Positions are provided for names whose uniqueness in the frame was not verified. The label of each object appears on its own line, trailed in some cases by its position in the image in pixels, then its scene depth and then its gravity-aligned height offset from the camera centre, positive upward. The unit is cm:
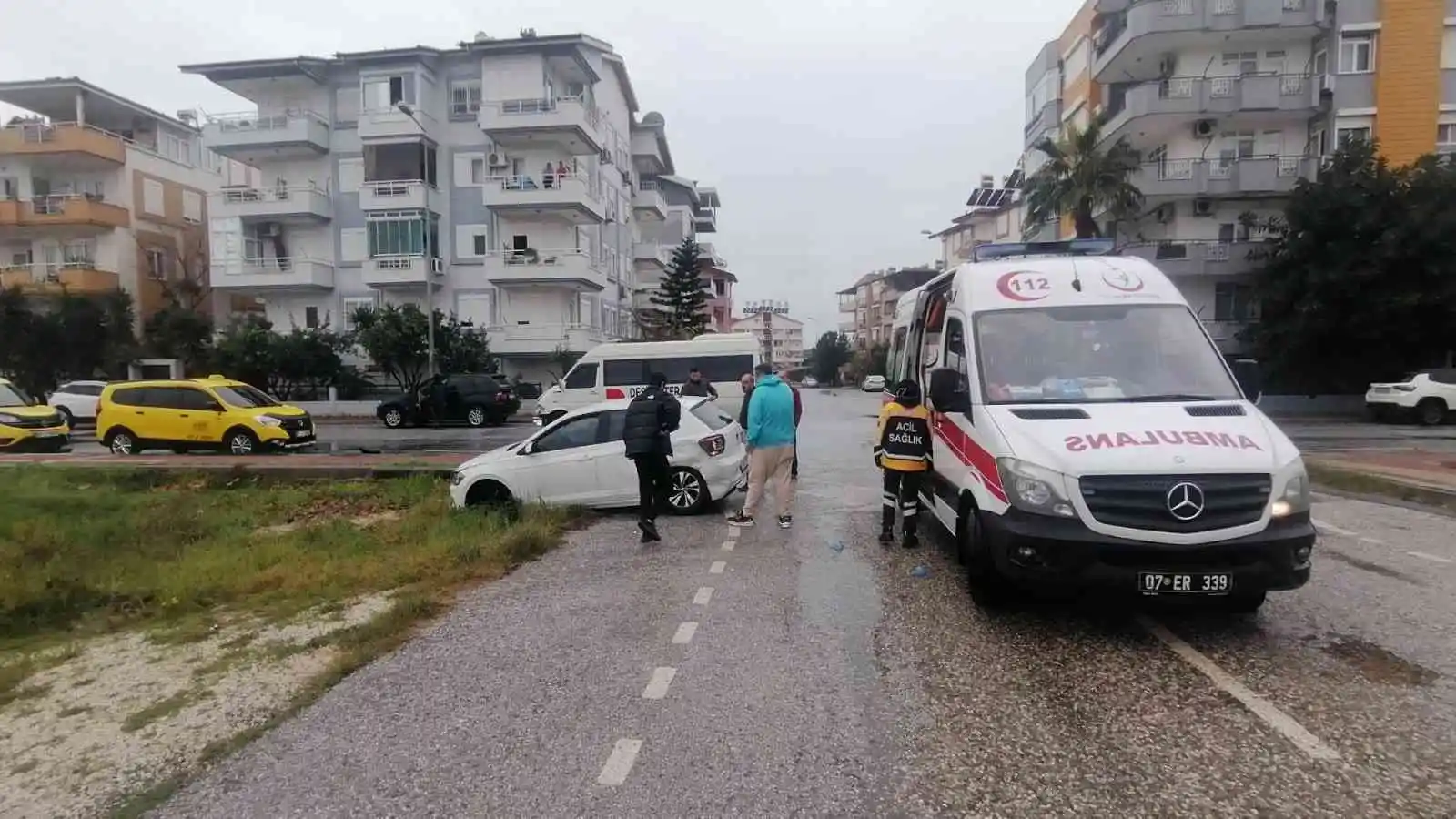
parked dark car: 2714 -129
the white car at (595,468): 1024 -124
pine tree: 4966 +405
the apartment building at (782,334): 17538 +653
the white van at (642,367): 2089 -8
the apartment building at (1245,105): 3067 +935
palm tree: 3089 +669
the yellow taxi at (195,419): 1794 -117
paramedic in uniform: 789 -79
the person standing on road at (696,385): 1354 -34
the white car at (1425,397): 2417 -89
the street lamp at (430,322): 3138 +151
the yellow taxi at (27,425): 1917 -141
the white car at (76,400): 2781 -122
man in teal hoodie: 888 -81
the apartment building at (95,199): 3875 +783
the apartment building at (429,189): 3722 +766
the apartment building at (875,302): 9338 +754
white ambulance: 495 -51
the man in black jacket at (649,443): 871 -81
